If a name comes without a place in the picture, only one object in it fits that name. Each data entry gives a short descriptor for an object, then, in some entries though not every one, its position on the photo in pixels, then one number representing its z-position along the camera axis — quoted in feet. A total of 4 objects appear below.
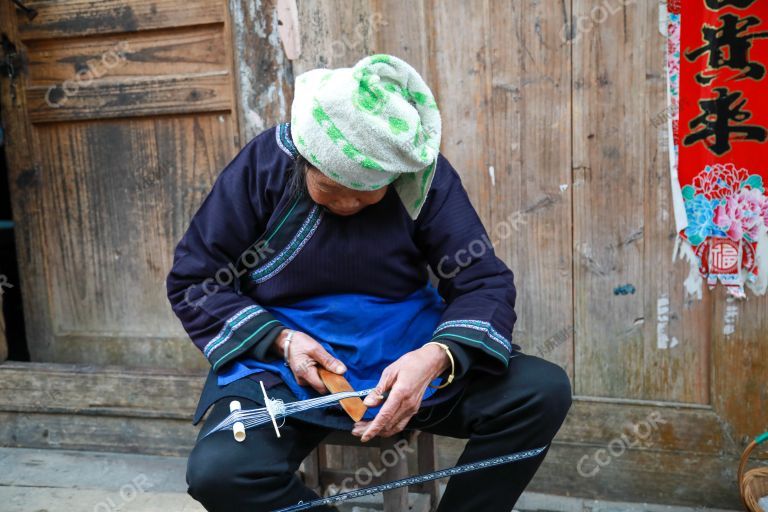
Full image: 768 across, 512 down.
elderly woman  5.41
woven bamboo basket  6.72
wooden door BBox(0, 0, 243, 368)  8.62
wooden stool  6.03
